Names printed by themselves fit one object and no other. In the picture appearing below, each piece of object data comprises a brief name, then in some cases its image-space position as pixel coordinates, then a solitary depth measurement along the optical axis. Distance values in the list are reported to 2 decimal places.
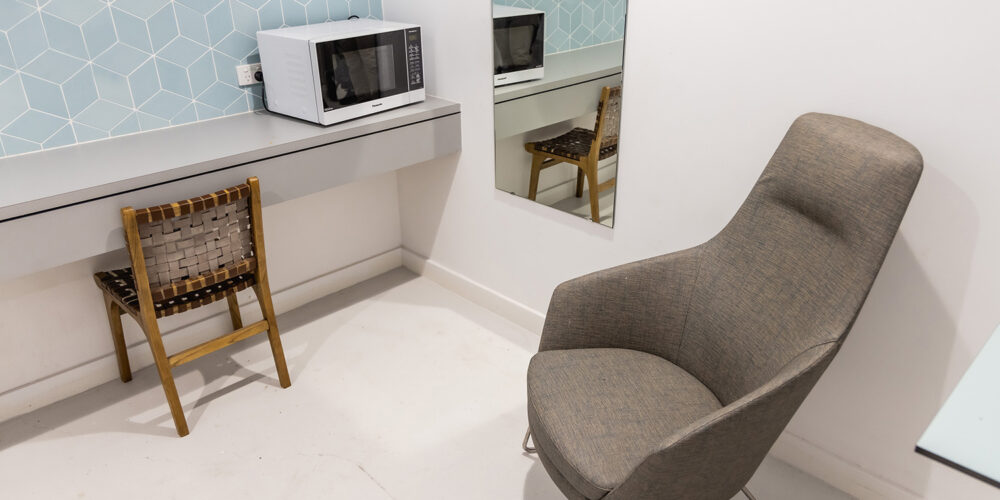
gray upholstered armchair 1.39
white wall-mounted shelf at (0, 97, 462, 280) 1.83
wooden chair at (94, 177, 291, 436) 1.94
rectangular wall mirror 2.13
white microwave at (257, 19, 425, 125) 2.32
